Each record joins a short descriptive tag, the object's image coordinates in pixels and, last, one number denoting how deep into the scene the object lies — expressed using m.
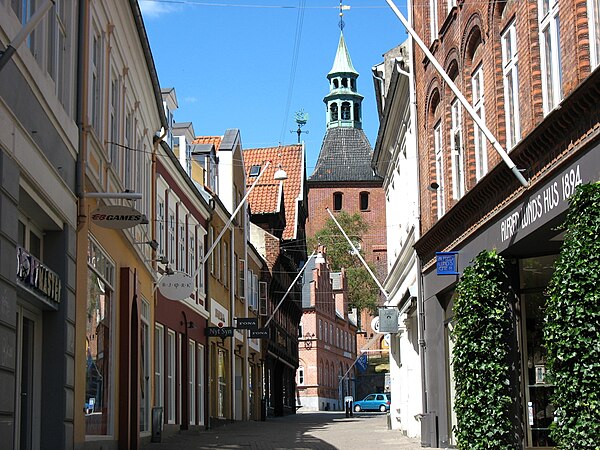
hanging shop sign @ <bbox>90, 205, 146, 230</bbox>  15.14
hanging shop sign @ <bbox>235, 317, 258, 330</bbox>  33.94
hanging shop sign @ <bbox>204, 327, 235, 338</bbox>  32.91
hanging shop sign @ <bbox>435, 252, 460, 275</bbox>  19.56
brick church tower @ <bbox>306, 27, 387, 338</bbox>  110.00
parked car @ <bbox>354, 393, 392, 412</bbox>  77.06
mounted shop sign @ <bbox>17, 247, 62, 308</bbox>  11.36
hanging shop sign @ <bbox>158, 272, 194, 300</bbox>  23.98
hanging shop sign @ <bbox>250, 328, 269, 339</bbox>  36.12
